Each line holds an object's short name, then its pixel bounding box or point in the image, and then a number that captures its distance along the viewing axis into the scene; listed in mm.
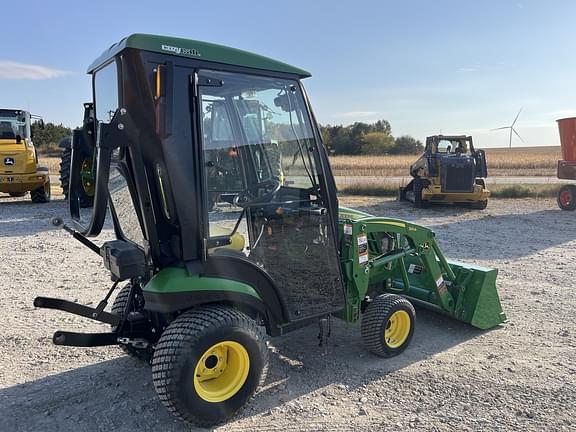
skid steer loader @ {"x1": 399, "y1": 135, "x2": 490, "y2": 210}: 13742
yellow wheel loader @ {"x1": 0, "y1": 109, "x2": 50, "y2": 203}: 13094
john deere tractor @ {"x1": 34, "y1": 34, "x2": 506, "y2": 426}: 2875
